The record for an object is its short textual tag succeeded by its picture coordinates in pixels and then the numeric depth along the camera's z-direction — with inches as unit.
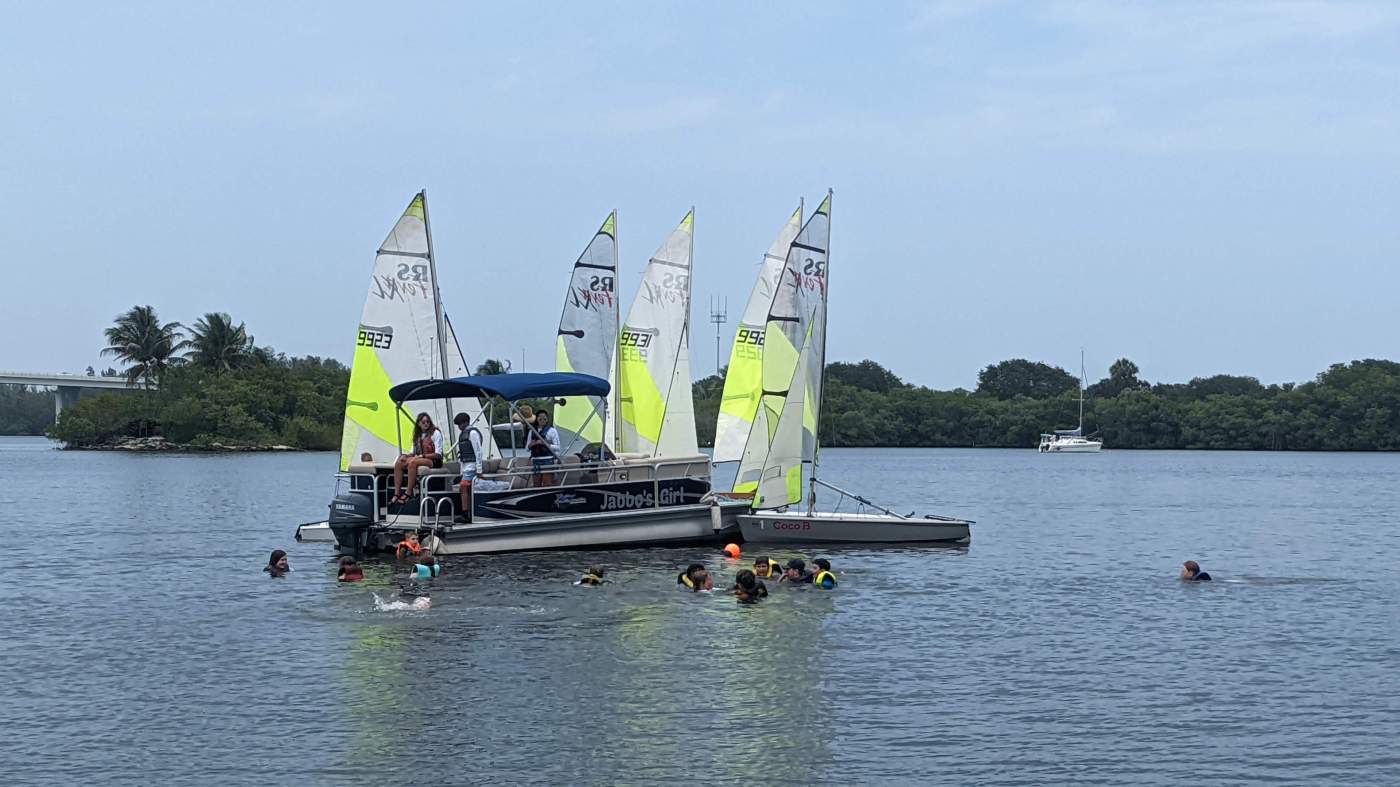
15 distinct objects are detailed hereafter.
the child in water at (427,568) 1223.5
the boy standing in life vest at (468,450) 1315.2
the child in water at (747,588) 1113.4
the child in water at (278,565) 1327.5
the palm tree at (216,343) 5709.6
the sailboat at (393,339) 1464.1
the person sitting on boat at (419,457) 1322.6
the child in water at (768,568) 1230.9
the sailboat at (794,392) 1513.3
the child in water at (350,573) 1230.3
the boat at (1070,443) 6633.9
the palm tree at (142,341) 5477.4
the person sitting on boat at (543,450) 1368.1
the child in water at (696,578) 1176.8
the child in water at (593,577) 1189.1
